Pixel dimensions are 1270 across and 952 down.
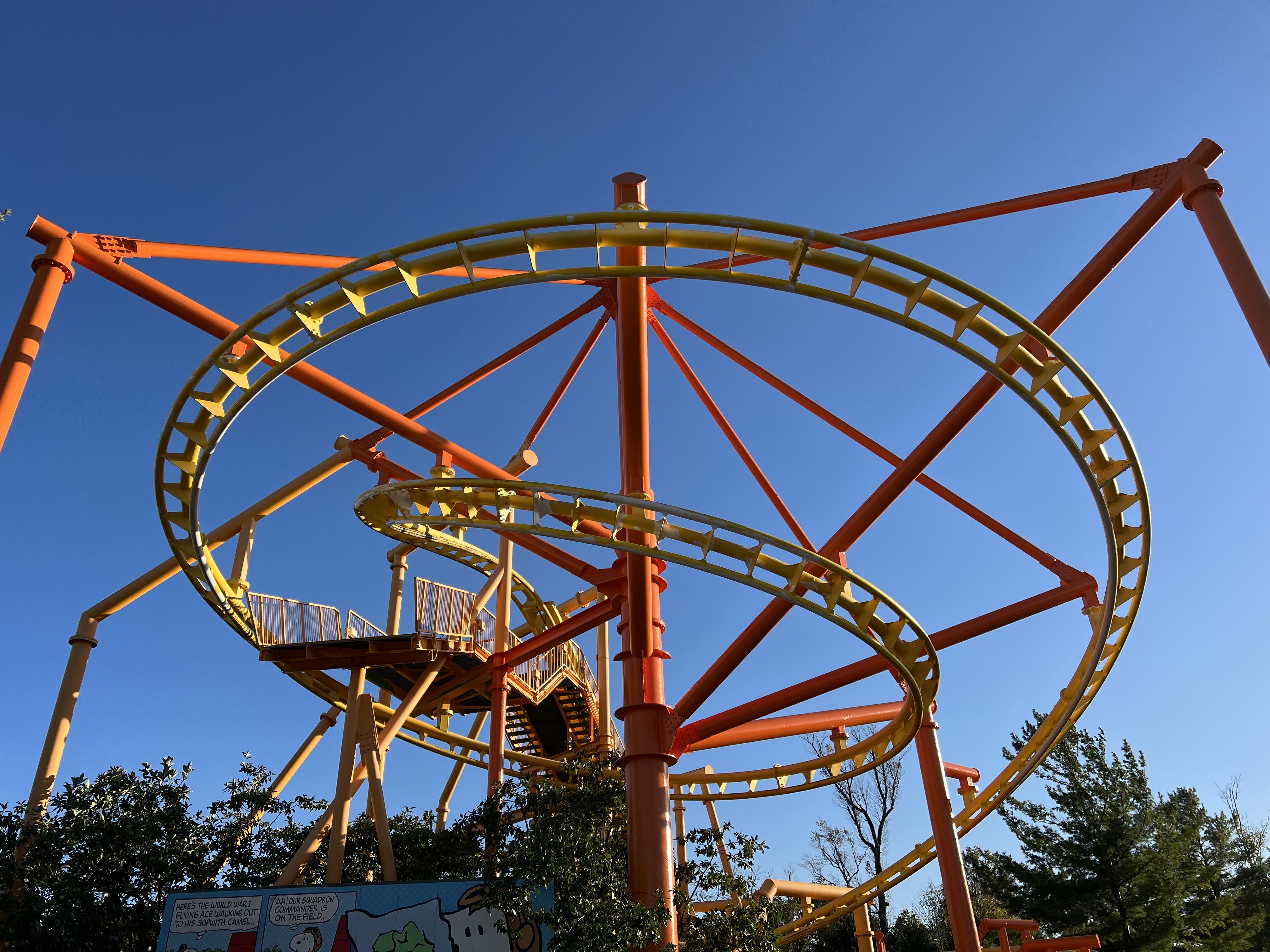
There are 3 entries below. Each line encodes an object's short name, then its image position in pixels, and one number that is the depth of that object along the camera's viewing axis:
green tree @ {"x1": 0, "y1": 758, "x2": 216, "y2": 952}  11.94
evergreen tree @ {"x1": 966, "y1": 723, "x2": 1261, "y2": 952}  21.81
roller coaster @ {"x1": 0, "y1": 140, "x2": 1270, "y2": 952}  8.43
